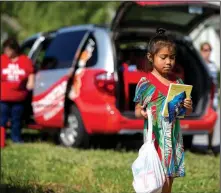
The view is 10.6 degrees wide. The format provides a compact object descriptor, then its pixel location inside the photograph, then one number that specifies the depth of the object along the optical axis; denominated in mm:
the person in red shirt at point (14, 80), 17682
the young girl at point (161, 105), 8568
